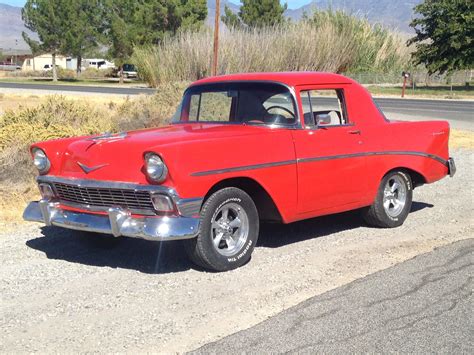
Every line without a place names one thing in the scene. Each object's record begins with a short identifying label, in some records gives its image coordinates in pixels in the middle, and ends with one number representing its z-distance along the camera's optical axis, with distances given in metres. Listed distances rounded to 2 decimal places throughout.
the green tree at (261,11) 72.56
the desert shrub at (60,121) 9.74
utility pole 31.17
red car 5.42
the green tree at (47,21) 72.00
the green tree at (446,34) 46.38
